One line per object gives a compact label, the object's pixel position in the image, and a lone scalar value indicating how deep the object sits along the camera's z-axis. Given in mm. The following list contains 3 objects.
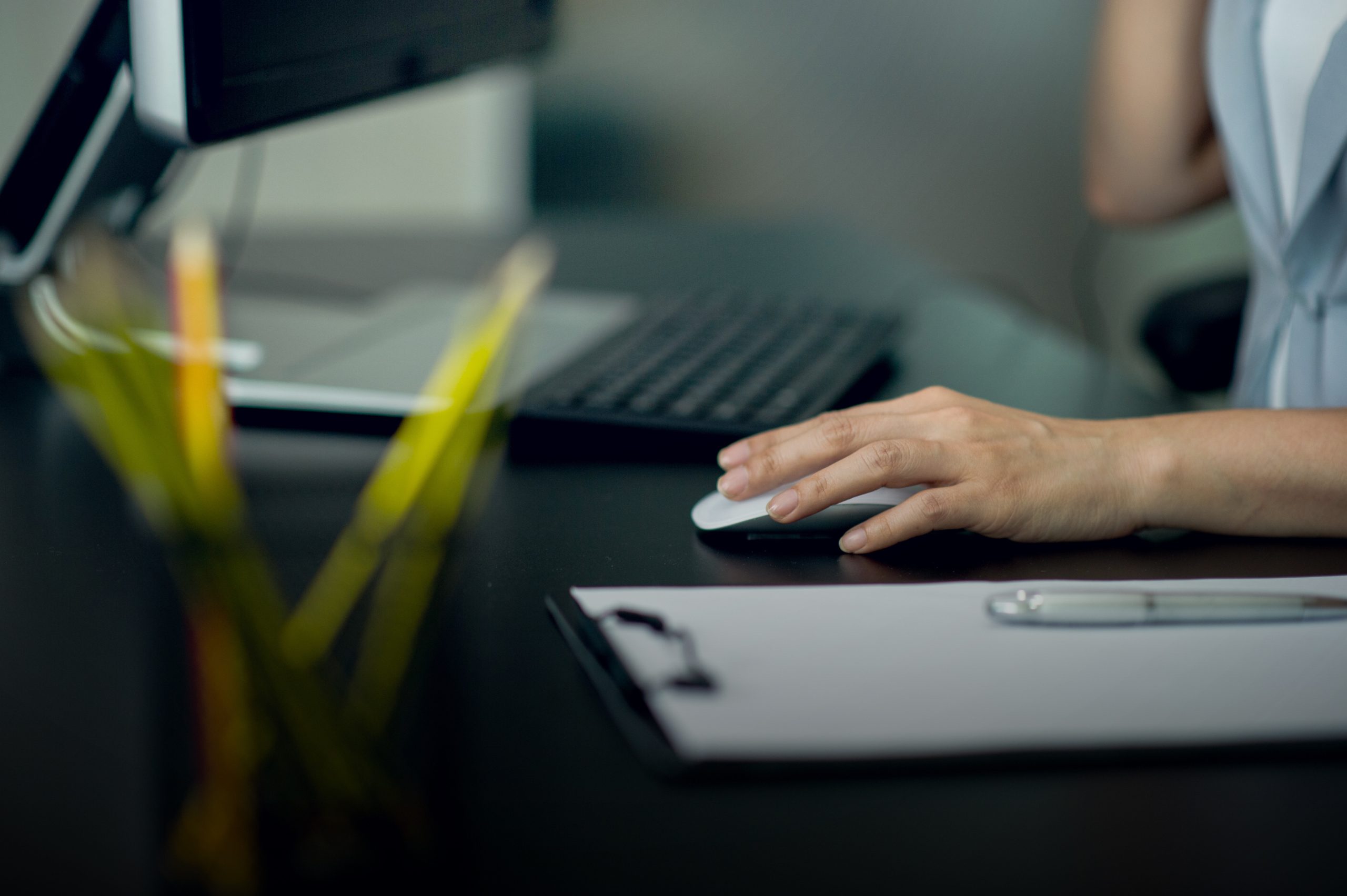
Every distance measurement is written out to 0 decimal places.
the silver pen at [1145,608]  1165
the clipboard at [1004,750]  1091
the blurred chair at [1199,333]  1743
